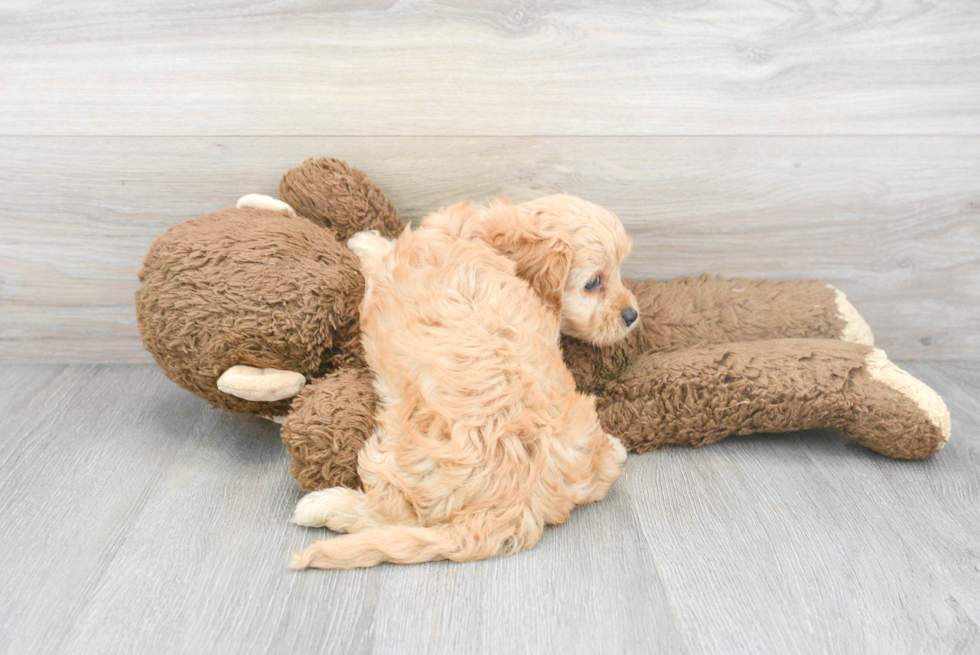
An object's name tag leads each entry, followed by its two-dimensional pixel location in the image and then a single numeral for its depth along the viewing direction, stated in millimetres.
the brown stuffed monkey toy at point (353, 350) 1072
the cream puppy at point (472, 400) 905
